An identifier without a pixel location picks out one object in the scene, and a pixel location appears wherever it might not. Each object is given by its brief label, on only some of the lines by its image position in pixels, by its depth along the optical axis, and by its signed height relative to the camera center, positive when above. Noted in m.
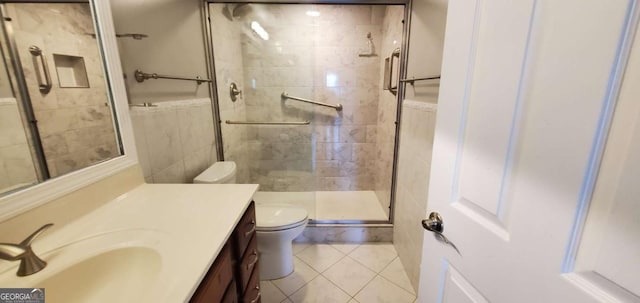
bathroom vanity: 0.58 -0.41
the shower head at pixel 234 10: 2.02 +0.75
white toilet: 1.54 -0.81
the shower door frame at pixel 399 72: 1.71 +0.20
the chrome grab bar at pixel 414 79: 1.26 +0.11
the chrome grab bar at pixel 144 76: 1.15 +0.11
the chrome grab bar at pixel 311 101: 2.45 -0.02
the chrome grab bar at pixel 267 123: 2.36 -0.23
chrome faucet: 0.56 -0.36
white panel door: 0.35 -0.09
